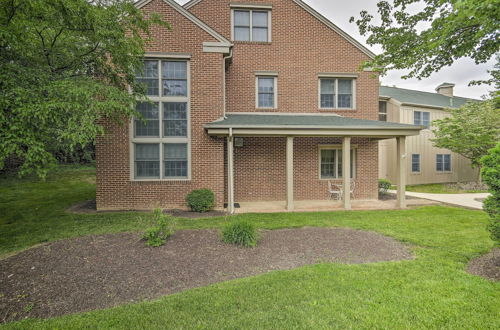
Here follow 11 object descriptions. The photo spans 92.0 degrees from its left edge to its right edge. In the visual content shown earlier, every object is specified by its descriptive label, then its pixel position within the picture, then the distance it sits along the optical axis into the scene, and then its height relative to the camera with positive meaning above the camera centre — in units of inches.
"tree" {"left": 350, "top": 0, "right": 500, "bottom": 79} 191.7 +132.2
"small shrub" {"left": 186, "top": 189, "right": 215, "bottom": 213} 335.9 -48.3
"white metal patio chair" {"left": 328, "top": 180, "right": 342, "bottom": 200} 407.2 -42.7
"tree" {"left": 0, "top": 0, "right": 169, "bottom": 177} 185.8 +99.2
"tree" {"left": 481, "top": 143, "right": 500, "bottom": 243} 154.5 -12.1
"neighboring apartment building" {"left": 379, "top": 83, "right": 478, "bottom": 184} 641.6 +42.7
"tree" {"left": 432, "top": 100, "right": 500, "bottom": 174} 552.1 +83.2
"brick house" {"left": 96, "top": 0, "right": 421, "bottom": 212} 342.6 +82.7
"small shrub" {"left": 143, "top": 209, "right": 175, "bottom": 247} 200.1 -56.8
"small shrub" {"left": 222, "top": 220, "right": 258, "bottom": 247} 203.0 -59.0
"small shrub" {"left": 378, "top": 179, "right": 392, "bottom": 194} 492.4 -40.0
